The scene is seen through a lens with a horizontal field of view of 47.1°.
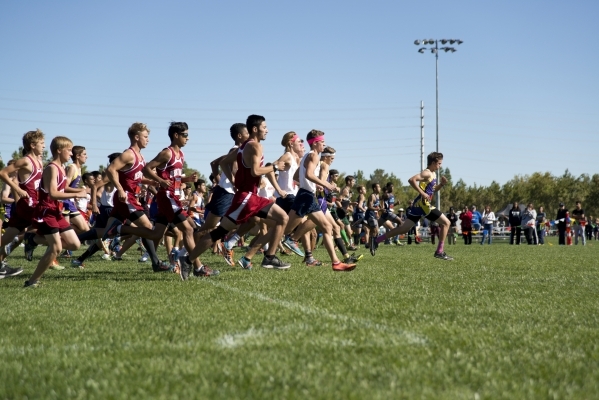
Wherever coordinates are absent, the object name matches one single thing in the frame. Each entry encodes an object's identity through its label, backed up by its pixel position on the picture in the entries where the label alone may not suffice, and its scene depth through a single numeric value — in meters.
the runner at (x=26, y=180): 8.95
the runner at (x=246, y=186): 8.92
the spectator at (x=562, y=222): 31.86
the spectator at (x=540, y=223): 35.95
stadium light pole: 52.28
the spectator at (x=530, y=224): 31.51
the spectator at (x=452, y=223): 32.12
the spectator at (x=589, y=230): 46.61
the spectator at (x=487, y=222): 34.06
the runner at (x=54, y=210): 8.20
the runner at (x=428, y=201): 14.05
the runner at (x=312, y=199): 10.20
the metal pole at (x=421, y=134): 63.06
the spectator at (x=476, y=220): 41.53
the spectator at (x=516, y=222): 31.48
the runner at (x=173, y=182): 9.60
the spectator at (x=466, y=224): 32.28
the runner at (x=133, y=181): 9.80
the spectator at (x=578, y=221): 31.27
